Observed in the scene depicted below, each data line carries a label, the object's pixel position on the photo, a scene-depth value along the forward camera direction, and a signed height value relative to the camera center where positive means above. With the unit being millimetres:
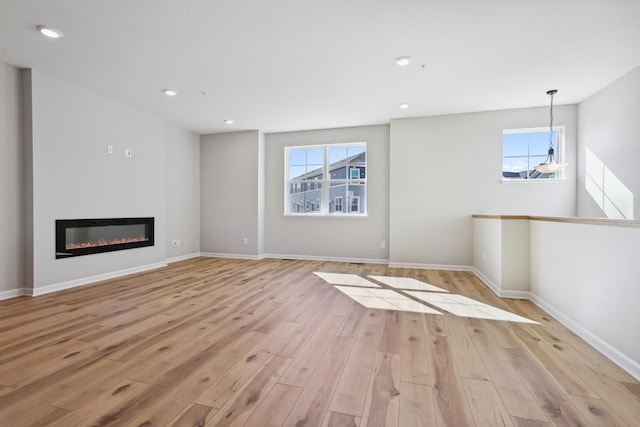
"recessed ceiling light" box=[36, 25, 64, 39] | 2618 +1566
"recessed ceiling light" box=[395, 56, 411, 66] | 3150 +1590
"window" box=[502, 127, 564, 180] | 4746 +966
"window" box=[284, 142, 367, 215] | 5896 +617
